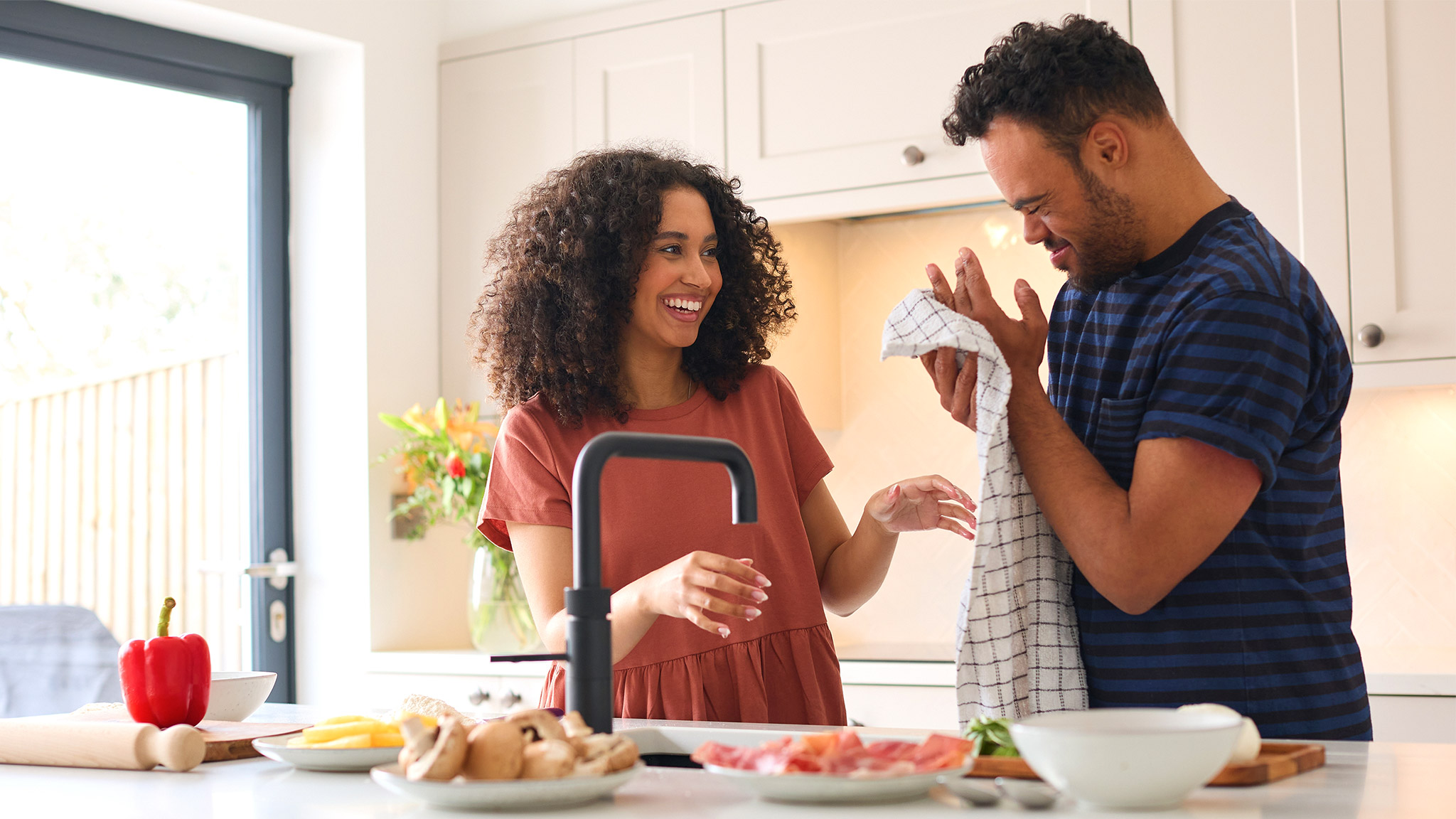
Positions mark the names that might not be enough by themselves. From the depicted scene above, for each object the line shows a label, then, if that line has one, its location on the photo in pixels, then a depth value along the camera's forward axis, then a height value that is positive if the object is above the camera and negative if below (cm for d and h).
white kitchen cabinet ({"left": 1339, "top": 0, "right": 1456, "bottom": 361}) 224 +48
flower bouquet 289 -4
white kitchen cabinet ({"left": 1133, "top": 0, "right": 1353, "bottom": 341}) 232 +63
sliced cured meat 90 -20
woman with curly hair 159 +6
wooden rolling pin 112 -23
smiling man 119 +5
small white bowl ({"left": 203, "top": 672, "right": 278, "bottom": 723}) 137 -22
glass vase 291 -29
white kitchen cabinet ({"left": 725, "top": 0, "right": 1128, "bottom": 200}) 259 +77
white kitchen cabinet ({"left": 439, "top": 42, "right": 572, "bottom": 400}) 306 +76
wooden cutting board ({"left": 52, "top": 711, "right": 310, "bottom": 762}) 119 -24
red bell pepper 124 -18
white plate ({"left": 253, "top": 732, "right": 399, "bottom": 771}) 108 -23
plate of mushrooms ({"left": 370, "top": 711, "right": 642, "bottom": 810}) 89 -20
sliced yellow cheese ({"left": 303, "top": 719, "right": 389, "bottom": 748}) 111 -21
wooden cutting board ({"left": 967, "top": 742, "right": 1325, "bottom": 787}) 94 -22
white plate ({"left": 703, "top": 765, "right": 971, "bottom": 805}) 89 -21
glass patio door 270 +33
